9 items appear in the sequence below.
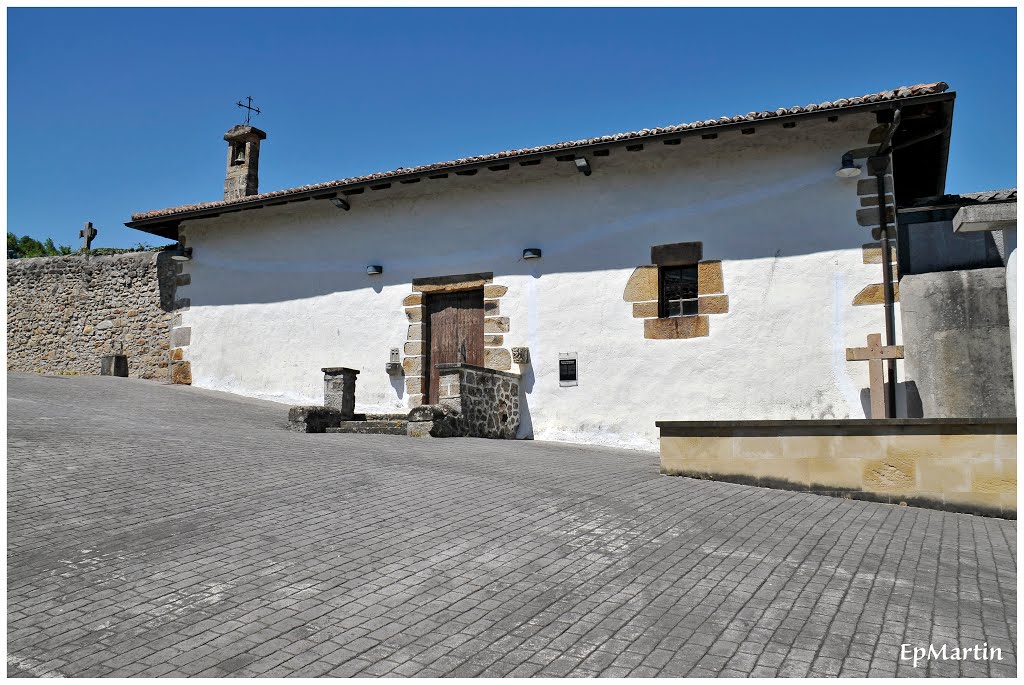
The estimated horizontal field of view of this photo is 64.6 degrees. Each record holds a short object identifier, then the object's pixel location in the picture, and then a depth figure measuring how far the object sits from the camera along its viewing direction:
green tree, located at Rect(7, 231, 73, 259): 32.28
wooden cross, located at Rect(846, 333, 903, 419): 10.08
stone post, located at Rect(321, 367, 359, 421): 12.05
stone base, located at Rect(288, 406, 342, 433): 10.95
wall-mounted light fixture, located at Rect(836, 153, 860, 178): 10.69
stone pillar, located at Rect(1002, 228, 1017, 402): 7.03
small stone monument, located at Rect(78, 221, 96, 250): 18.17
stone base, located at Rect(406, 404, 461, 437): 10.26
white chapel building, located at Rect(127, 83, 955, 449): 10.80
